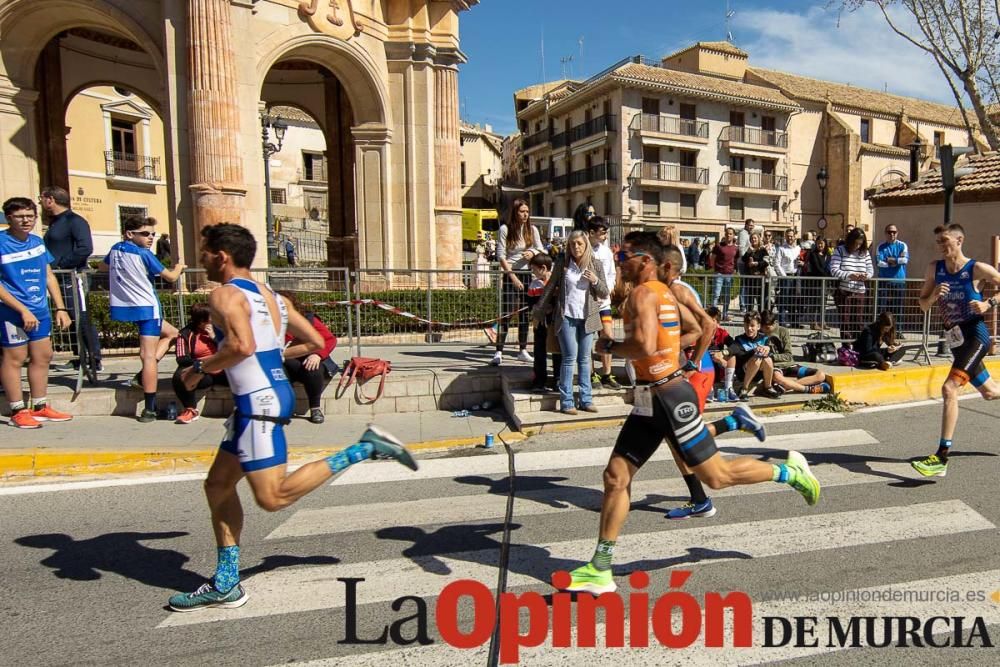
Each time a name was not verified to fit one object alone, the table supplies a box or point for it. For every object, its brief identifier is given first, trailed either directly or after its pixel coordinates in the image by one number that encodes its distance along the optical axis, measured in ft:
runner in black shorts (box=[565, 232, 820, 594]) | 12.46
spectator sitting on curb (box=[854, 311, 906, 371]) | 30.53
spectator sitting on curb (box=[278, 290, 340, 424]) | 24.73
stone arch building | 38.14
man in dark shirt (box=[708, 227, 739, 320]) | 45.75
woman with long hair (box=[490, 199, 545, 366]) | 29.35
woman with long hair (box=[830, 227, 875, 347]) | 33.19
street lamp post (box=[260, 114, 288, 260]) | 61.97
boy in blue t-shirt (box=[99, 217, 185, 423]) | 23.93
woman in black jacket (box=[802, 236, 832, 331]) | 32.83
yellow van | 155.22
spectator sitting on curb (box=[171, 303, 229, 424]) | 24.59
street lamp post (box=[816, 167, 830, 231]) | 104.12
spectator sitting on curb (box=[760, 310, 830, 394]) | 28.09
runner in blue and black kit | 19.08
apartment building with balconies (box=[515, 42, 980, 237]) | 162.30
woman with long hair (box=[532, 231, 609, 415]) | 23.40
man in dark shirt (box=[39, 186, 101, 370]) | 26.04
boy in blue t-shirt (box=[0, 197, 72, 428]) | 21.68
